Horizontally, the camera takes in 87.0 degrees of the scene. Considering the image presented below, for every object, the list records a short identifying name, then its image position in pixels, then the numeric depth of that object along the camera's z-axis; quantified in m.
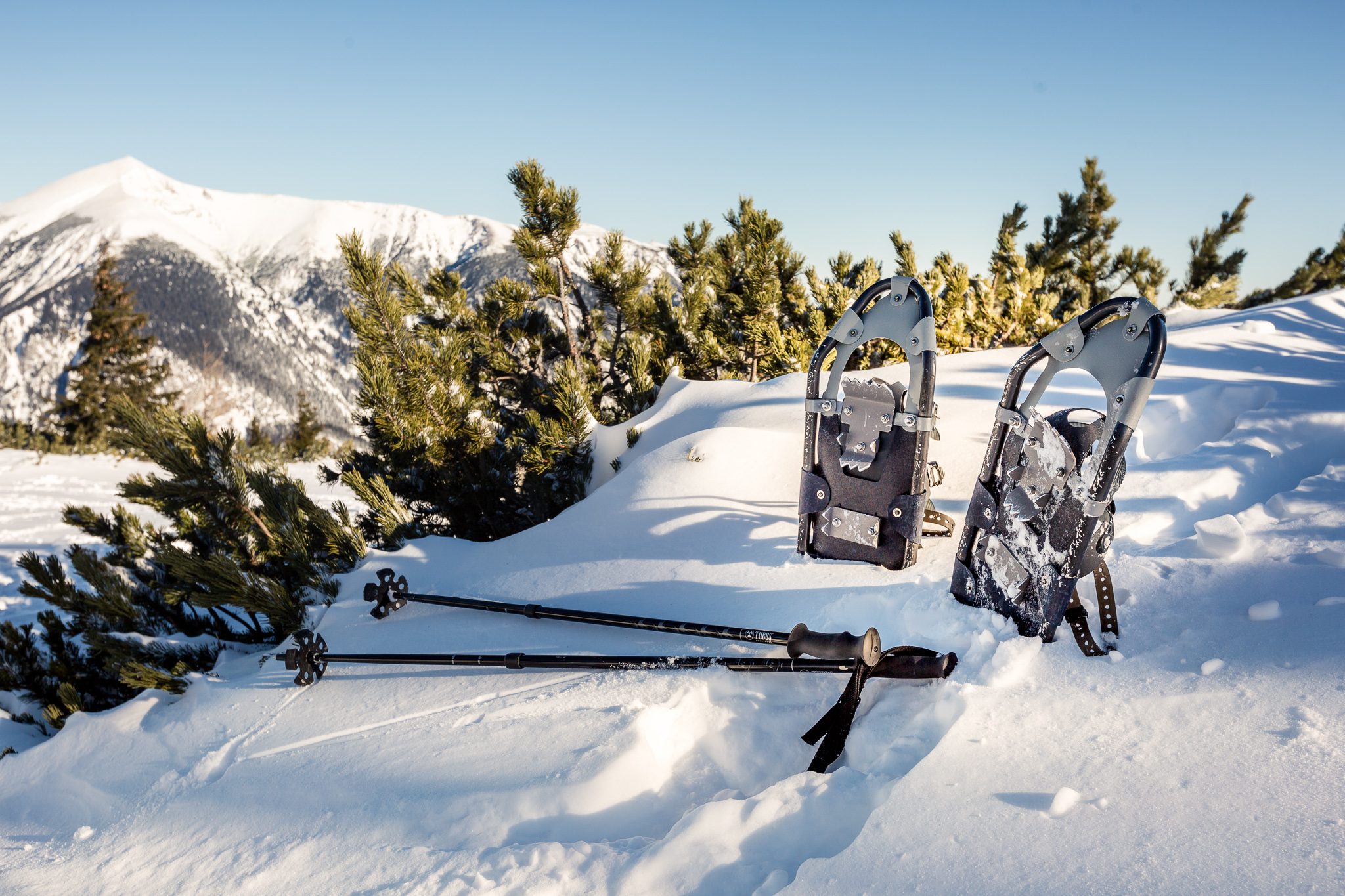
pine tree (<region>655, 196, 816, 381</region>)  5.84
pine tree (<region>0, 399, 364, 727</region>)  3.65
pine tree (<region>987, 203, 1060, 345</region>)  6.64
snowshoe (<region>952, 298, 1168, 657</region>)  2.15
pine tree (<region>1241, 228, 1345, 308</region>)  13.63
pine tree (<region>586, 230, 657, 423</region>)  5.56
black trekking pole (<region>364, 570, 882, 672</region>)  2.16
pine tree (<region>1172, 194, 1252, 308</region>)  9.97
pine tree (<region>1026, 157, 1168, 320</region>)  10.05
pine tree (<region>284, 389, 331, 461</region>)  24.86
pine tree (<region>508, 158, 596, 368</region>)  5.04
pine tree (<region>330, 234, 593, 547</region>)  4.43
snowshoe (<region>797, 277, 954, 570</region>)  2.82
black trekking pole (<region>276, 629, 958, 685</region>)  2.22
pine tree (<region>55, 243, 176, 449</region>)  24.69
